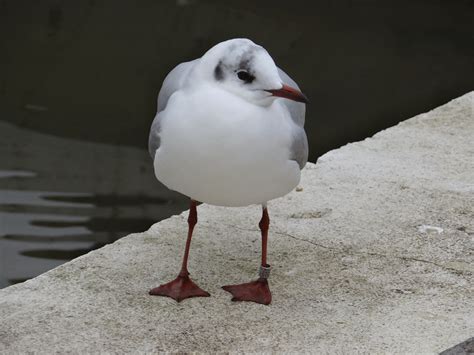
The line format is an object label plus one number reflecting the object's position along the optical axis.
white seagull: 5.22
